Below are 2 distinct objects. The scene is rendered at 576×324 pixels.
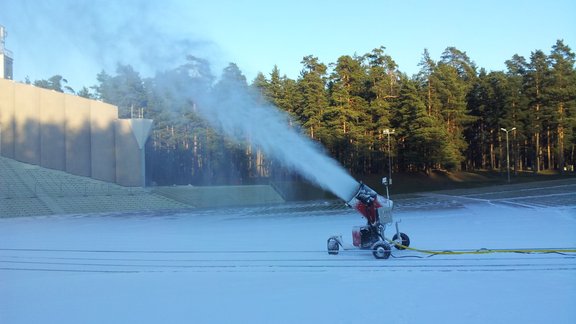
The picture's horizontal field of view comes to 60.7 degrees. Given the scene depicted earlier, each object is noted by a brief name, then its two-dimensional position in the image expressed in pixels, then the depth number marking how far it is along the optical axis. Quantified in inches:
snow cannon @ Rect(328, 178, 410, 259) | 360.5
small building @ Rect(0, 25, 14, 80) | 1795.0
